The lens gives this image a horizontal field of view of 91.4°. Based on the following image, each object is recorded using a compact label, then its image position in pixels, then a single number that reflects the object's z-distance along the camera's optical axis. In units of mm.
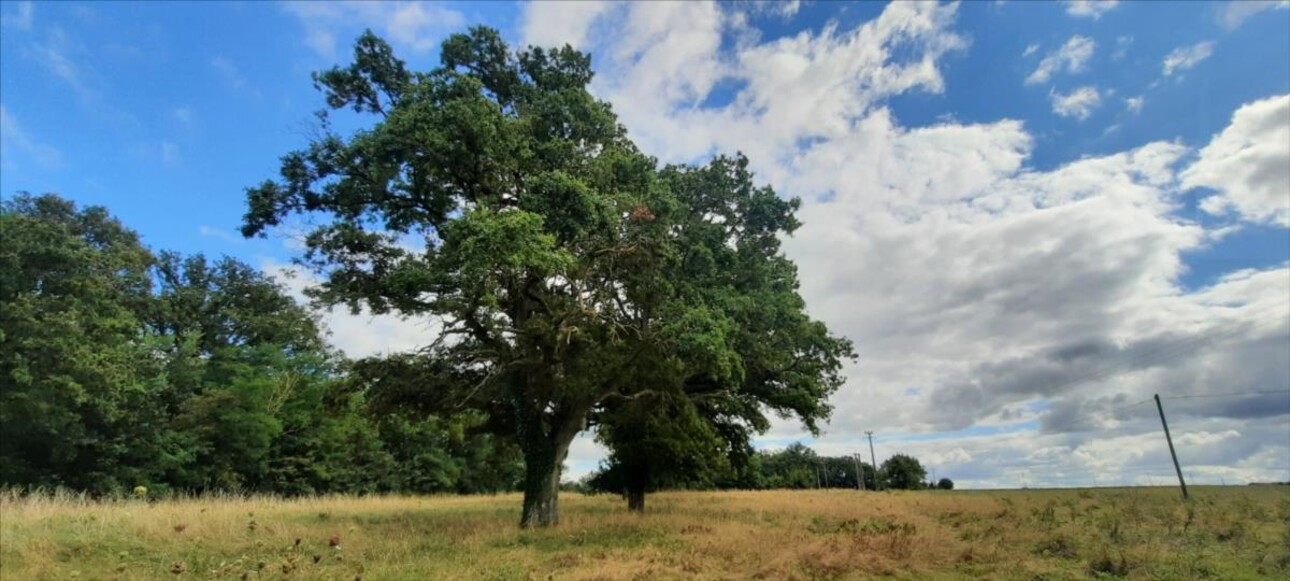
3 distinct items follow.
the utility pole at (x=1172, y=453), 33488
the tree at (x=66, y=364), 24422
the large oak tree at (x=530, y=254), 14023
